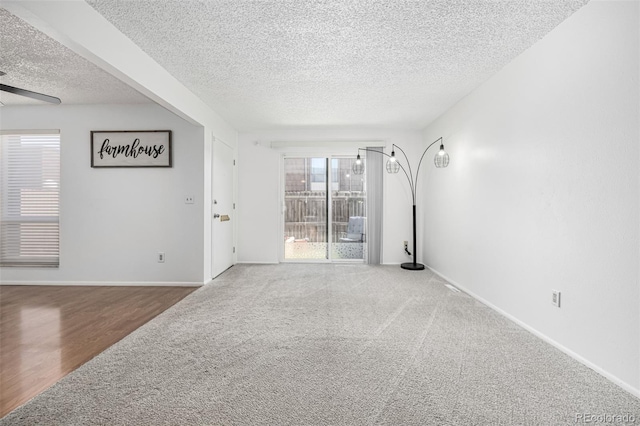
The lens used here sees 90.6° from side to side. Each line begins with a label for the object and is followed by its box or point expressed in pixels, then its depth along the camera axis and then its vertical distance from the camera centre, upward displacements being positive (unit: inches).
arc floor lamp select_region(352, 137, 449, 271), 202.7 +27.5
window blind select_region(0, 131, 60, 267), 170.6 +6.6
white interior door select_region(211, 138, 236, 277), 177.6 +0.7
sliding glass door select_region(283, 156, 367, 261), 226.5 +0.5
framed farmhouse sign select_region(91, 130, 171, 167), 167.3 +31.6
